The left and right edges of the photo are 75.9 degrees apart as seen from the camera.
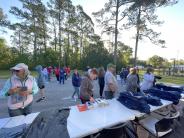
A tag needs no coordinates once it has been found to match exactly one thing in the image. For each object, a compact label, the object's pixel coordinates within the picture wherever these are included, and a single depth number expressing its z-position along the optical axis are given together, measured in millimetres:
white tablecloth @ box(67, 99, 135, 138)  1601
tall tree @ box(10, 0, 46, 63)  18213
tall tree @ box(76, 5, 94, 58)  19988
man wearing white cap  2080
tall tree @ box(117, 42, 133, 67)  23646
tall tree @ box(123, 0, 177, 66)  10893
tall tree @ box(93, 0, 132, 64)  11342
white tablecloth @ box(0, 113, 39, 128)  1817
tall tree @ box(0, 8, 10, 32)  17076
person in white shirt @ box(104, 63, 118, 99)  3473
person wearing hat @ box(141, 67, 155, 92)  4230
